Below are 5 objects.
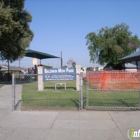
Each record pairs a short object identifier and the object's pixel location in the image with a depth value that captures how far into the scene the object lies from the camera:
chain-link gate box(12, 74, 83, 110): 6.37
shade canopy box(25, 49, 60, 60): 21.79
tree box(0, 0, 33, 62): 13.13
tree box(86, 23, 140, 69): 32.61
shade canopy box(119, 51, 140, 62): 15.06
